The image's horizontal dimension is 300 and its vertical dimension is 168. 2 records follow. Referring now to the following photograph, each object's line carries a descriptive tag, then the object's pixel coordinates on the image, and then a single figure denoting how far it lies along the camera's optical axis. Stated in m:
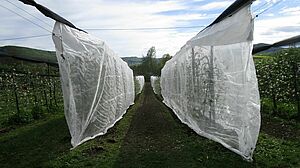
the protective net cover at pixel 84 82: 2.61
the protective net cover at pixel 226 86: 2.17
